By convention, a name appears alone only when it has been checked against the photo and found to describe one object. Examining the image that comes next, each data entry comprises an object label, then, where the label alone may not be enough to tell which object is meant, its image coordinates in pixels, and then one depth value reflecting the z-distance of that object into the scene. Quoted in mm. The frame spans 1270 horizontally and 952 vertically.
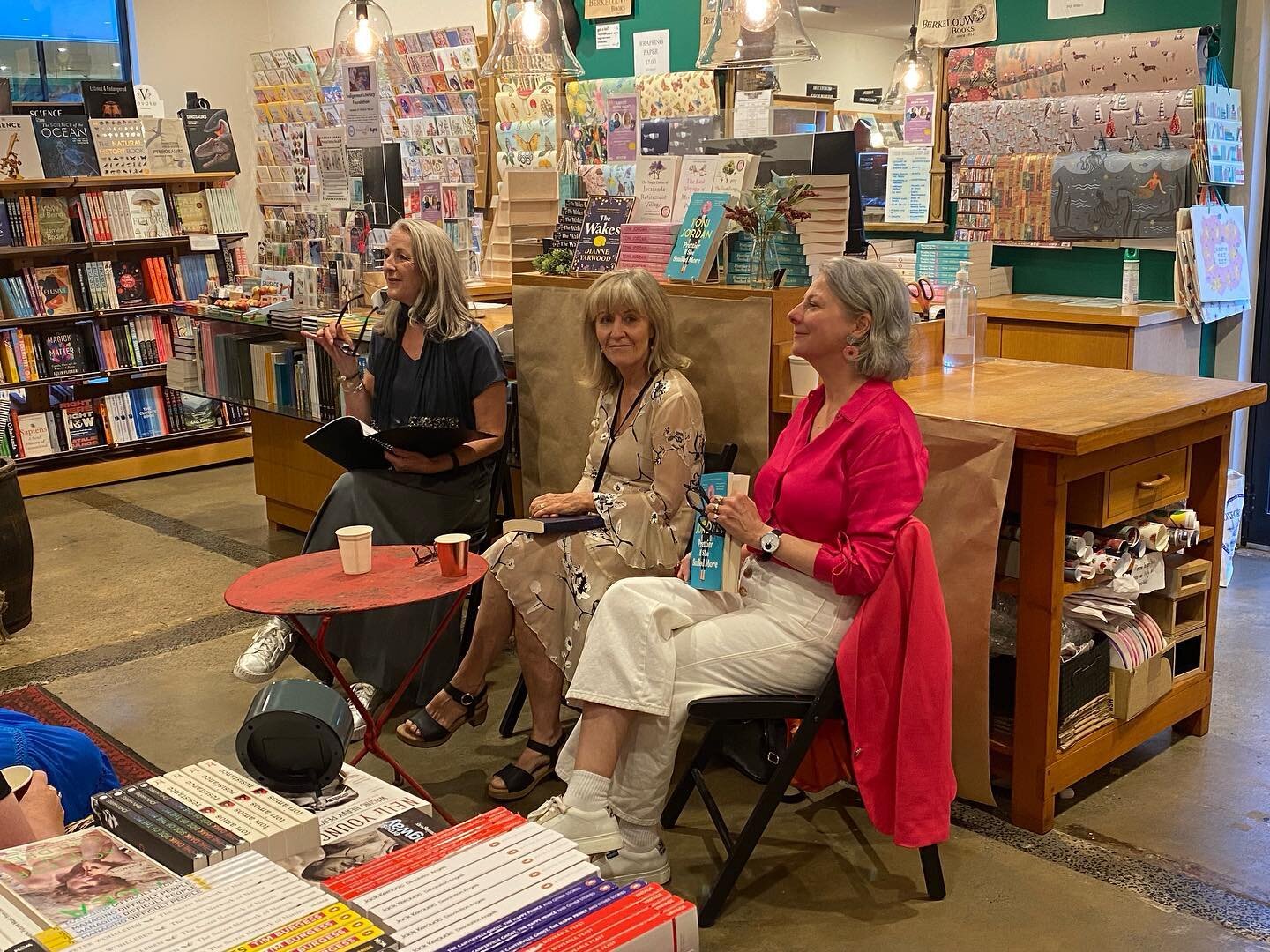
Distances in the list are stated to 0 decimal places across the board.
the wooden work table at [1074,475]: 3023
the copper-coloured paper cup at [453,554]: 3041
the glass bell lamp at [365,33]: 5367
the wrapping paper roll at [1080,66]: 5105
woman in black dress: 3945
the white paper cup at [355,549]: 3096
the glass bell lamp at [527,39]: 4637
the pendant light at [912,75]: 5922
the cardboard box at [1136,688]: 3354
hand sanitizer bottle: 3803
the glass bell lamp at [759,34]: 3945
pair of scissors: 3873
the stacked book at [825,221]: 3590
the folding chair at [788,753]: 2736
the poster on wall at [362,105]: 5633
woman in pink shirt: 2740
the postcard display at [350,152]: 5773
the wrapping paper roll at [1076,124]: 5156
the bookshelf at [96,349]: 7184
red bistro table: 2893
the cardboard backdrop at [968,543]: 3031
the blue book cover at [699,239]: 3674
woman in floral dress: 3434
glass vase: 3568
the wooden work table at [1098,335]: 5004
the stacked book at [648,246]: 3898
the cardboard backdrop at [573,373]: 3580
